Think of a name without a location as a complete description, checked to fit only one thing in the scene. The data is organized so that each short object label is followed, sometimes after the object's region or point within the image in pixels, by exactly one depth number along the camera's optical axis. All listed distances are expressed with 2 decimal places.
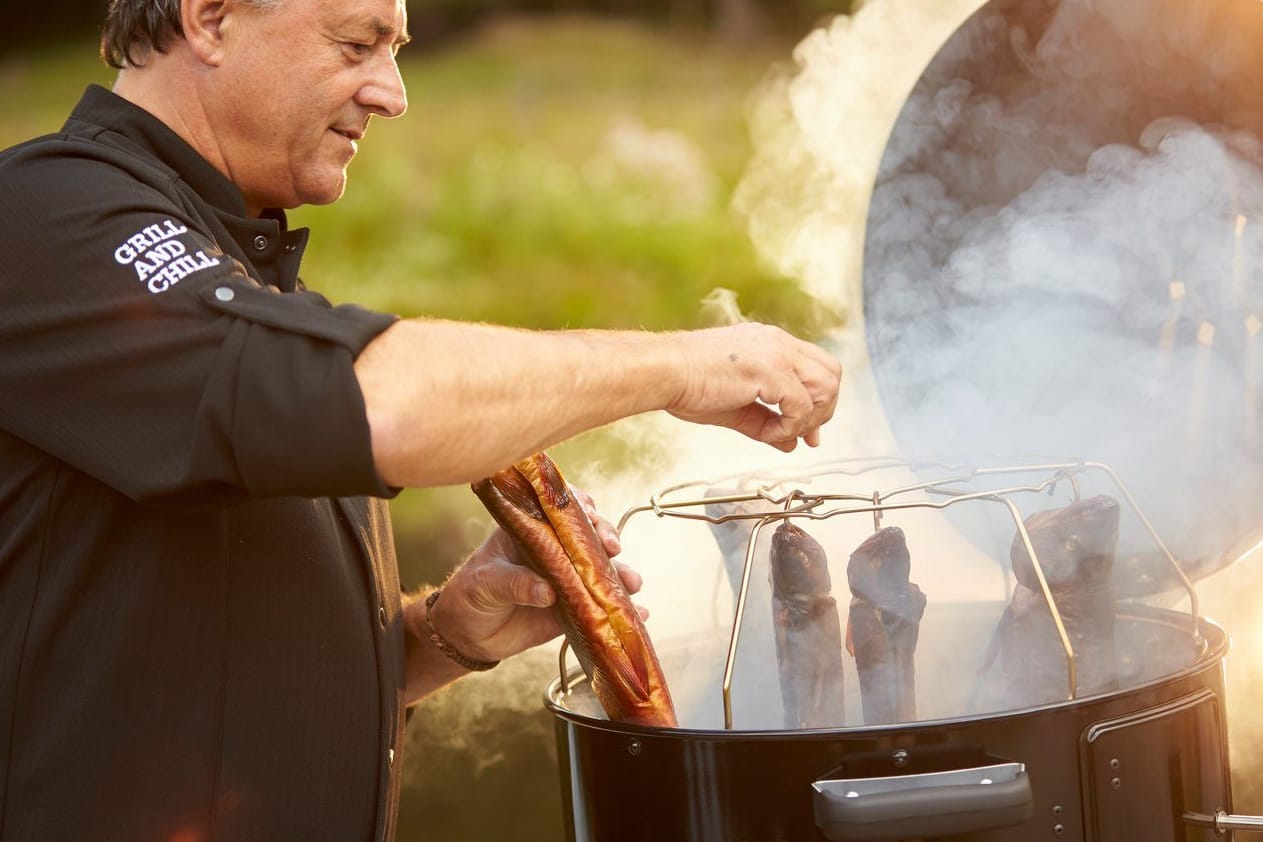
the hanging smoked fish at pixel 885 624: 1.97
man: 1.75
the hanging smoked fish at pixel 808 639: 2.01
